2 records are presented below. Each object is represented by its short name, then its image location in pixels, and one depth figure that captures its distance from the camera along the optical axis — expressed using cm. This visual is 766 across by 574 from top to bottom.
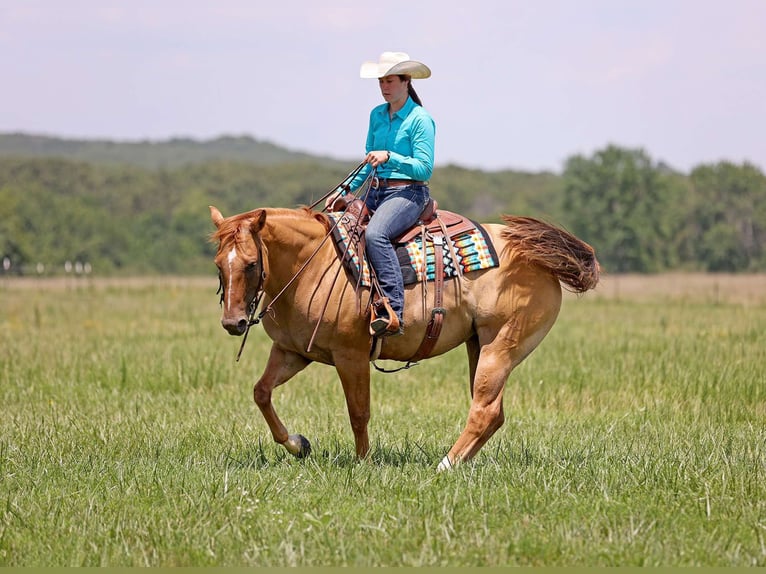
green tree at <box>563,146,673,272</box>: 15350
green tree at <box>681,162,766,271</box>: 14835
